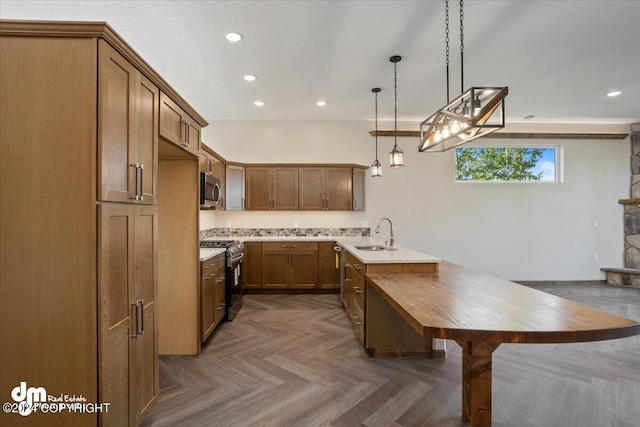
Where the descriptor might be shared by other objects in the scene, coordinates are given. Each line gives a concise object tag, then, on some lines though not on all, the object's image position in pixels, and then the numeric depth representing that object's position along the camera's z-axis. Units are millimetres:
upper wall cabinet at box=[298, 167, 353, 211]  5398
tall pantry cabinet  1381
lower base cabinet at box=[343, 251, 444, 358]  2846
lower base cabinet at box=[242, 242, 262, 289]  5023
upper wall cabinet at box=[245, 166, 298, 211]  5383
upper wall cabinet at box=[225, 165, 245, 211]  5070
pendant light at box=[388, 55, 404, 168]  3047
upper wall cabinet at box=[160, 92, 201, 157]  2111
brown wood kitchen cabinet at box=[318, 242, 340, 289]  5094
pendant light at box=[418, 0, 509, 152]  1824
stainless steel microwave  3216
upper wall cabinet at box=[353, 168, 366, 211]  5445
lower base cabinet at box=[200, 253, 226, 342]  2961
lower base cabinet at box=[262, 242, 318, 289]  5047
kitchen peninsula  1335
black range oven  3780
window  5898
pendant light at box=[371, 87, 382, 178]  4066
